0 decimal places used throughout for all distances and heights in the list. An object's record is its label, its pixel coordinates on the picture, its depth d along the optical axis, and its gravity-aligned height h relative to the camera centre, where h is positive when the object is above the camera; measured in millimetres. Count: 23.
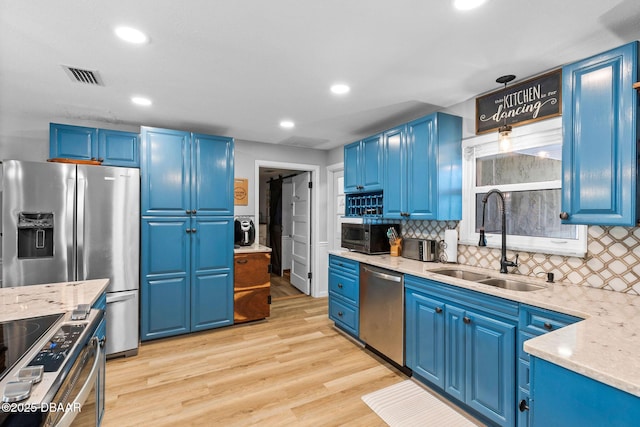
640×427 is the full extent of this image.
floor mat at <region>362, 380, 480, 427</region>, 2029 -1390
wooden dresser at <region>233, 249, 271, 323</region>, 3637 -908
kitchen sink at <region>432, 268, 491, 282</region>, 2471 -516
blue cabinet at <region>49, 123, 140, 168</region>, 3066 +684
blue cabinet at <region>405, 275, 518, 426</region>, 1823 -912
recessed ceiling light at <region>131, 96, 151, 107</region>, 2771 +1019
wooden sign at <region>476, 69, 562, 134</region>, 2178 +860
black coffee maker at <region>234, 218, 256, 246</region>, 3961 -274
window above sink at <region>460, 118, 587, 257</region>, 2199 +193
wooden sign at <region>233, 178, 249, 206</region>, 4219 +276
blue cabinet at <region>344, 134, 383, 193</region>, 3389 +556
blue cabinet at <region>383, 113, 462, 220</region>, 2717 +415
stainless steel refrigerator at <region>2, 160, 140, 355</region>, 2570 -187
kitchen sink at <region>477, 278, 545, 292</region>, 2103 -520
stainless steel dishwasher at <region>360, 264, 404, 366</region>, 2621 -911
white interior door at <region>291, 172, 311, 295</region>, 5016 -347
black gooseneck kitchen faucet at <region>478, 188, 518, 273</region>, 2322 -250
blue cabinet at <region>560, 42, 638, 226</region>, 1574 +410
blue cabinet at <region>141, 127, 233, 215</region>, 3199 +414
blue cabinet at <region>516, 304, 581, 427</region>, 1622 -655
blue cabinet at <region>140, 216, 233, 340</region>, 3186 -706
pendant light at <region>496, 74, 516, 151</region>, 2008 +499
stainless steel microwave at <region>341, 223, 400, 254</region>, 3410 -300
